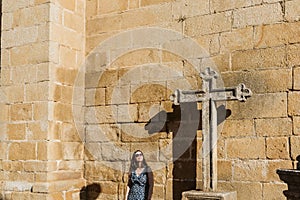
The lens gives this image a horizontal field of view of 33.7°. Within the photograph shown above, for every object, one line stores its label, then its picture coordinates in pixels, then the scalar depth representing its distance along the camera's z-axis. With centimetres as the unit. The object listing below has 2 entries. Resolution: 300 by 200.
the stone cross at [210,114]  489
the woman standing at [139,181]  534
